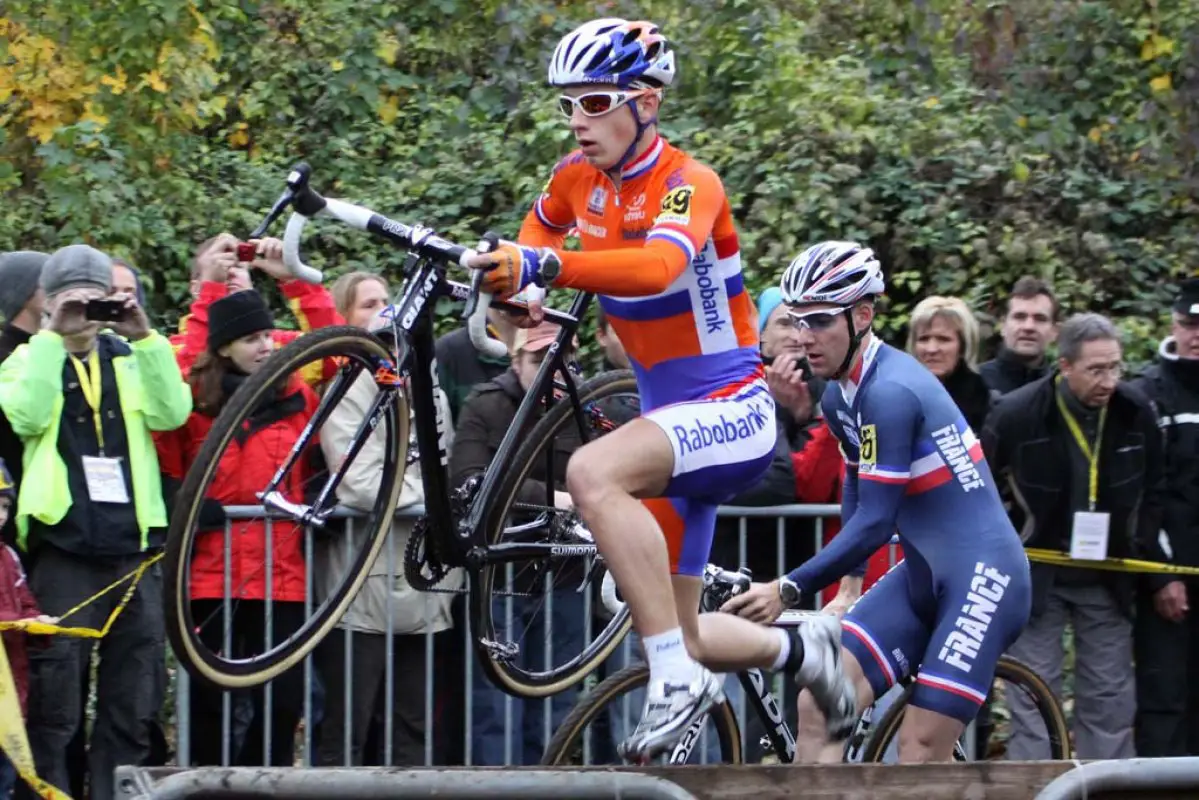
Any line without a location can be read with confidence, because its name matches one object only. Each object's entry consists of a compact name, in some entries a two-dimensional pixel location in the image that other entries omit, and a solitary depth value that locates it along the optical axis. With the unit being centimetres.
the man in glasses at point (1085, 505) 1507
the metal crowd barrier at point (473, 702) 1343
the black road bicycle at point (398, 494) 1097
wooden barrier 859
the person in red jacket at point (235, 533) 1287
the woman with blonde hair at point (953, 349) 1537
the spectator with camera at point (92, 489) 1245
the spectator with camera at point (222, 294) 1287
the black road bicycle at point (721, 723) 1276
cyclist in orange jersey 1095
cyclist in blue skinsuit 1191
